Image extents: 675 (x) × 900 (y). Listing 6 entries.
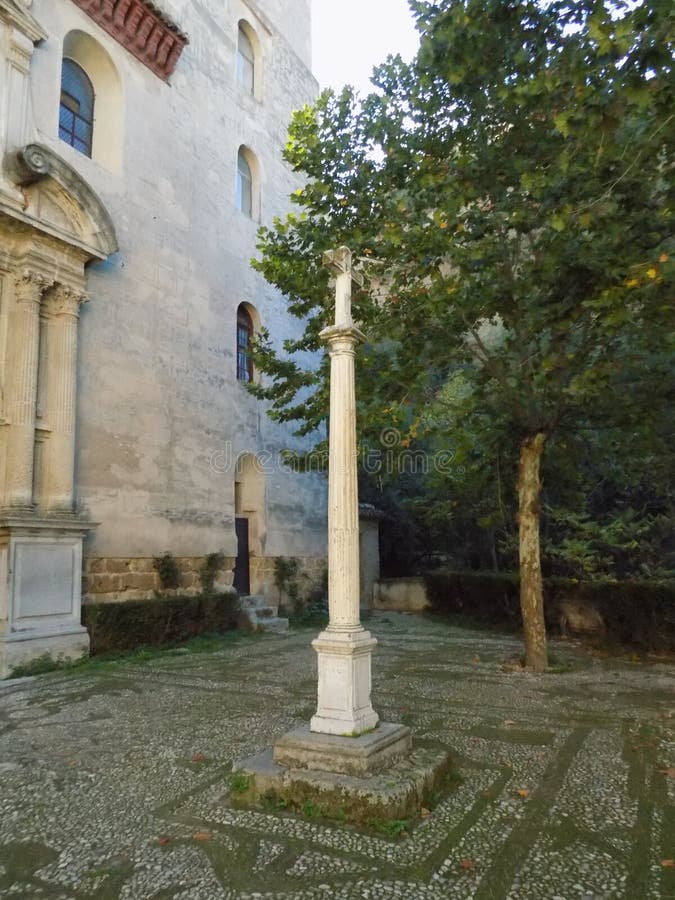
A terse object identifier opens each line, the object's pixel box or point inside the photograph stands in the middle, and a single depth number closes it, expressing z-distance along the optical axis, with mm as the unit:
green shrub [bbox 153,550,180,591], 11141
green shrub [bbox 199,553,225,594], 12117
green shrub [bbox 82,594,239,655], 9445
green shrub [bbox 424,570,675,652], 10117
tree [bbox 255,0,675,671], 5172
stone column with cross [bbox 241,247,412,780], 3836
